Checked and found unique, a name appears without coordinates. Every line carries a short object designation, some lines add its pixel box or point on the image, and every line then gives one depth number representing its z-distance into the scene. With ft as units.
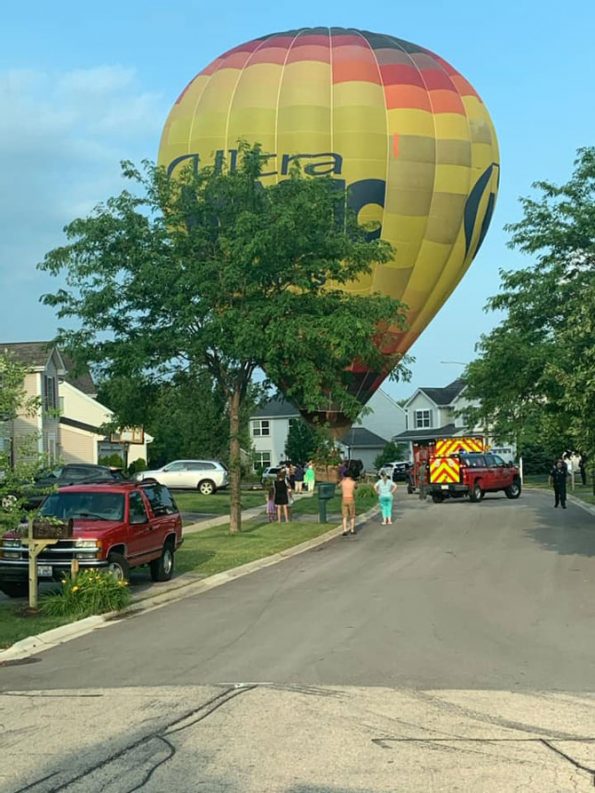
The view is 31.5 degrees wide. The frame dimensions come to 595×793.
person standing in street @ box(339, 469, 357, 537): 91.40
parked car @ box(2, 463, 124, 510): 117.39
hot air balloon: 124.26
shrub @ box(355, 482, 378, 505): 141.59
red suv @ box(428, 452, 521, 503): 135.33
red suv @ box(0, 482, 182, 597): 53.06
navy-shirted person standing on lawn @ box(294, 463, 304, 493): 172.88
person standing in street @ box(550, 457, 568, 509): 119.55
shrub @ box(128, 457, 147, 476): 198.16
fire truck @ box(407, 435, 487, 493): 141.38
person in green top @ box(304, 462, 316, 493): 170.40
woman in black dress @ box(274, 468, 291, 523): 103.24
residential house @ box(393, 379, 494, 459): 294.46
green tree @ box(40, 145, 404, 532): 86.99
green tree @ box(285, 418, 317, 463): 279.90
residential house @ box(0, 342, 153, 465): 158.30
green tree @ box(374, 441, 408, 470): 286.25
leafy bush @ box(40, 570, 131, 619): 48.31
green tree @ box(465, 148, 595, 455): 92.68
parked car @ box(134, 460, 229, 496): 158.51
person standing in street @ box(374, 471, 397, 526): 102.37
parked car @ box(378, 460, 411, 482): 237.25
